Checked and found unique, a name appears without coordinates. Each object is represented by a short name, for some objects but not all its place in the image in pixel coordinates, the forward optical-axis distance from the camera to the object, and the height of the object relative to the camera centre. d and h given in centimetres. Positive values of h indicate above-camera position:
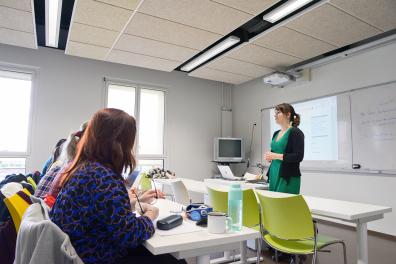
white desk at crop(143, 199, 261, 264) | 110 -39
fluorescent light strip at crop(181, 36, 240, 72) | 380 +149
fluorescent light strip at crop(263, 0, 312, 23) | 288 +153
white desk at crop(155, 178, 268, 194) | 298 -43
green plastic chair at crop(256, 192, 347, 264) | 174 -47
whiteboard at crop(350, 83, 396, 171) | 357 +34
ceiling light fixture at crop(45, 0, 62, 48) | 304 +155
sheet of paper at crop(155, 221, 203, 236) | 124 -37
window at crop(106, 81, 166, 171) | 536 +72
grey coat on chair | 91 -33
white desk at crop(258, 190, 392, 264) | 174 -40
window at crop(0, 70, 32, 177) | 441 +43
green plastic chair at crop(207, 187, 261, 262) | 216 -44
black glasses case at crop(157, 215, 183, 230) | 128 -34
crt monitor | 584 +0
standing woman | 254 -4
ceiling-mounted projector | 472 +125
